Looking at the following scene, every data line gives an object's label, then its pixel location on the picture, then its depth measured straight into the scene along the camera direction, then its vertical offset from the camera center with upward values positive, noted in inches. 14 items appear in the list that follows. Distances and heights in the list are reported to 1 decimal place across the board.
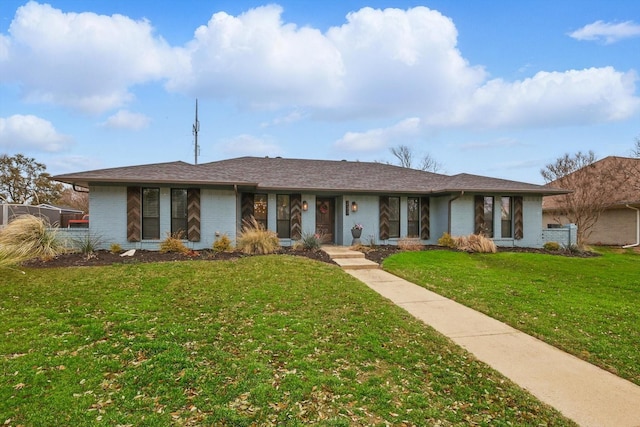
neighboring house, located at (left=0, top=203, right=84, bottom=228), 525.4 +3.4
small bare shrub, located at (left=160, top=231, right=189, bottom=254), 398.6 -38.9
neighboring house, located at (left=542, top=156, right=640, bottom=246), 637.9 +21.5
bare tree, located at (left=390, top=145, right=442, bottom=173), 1315.8 +220.5
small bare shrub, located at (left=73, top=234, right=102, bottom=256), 378.6 -34.8
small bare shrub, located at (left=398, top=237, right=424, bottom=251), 466.5 -43.8
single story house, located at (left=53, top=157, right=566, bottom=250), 423.2 +16.8
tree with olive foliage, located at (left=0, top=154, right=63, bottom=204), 1037.8 +114.6
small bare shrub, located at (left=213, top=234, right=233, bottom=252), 419.8 -39.0
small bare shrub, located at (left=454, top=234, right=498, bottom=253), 461.4 -42.1
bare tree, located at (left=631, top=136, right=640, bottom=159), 749.9 +147.7
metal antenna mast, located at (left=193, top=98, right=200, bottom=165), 803.4 +199.8
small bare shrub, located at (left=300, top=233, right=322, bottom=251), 441.4 -38.3
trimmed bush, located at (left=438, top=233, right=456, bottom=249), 491.5 -40.0
